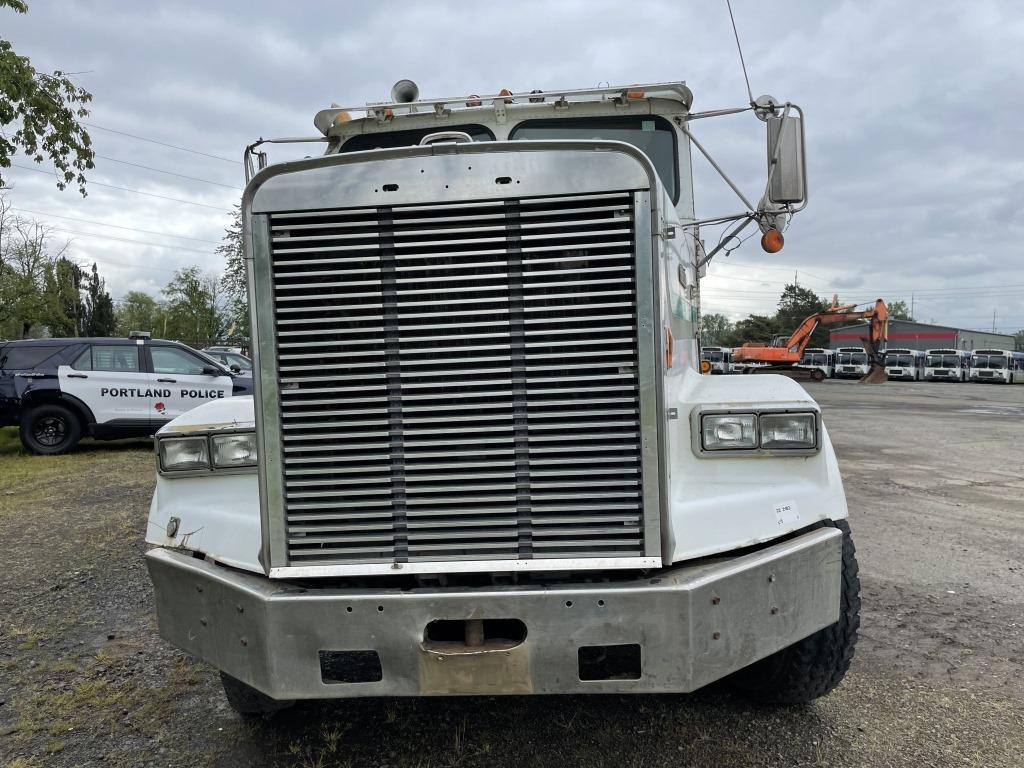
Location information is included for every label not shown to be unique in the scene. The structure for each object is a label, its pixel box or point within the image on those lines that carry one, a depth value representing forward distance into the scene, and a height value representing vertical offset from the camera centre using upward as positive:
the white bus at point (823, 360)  45.12 -0.17
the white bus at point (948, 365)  43.16 -0.73
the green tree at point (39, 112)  10.12 +4.13
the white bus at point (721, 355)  38.94 +0.26
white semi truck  2.13 -0.26
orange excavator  31.44 +0.53
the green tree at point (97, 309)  59.98 +5.85
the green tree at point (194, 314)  60.55 +5.31
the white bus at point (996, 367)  41.69 -0.88
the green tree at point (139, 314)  74.86 +7.22
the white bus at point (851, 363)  43.47 -0.43
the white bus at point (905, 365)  43.84 -0.62
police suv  10.41 -0.18
